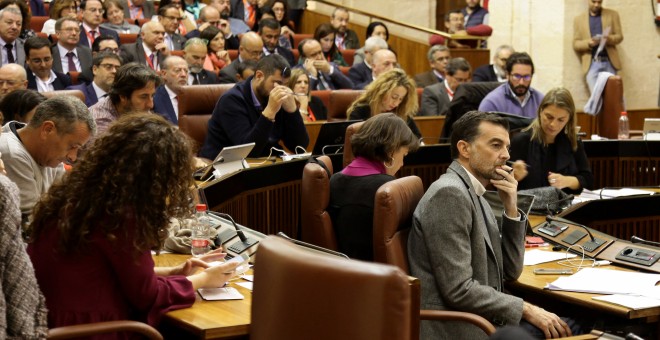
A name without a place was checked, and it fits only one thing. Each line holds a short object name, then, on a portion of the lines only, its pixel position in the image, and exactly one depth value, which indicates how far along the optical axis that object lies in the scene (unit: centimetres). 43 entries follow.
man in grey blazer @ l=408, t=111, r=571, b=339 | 299
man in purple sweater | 655
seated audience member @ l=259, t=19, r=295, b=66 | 944
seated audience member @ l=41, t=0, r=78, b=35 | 843
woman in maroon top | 249
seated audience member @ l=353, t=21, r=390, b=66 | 1053
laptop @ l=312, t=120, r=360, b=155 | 539
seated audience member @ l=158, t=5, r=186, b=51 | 867
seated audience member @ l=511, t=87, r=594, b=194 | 496
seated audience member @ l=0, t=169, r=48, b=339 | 229
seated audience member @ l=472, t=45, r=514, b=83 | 890
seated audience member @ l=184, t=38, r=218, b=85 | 763
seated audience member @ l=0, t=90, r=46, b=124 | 419
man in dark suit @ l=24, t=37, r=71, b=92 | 667
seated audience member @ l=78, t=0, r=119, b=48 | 830
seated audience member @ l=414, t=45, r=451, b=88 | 925
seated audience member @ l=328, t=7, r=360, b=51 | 1084
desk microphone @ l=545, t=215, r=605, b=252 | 365
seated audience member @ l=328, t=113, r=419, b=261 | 358
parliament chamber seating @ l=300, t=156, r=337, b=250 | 363
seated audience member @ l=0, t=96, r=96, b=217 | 323
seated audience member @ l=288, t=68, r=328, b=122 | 693
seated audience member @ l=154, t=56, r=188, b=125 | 641
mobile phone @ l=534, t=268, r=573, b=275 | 337
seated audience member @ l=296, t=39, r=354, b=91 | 860
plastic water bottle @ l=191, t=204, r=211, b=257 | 329
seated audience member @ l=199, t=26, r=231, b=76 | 859
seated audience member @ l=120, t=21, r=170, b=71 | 773
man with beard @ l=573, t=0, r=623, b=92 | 945
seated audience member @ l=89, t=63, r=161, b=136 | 455
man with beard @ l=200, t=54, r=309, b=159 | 548
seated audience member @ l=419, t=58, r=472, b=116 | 809
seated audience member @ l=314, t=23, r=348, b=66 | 1001
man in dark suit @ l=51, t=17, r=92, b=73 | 752
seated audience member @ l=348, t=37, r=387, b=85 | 920
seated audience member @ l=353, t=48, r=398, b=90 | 828
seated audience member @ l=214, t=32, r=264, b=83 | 793
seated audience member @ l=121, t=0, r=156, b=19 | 1002
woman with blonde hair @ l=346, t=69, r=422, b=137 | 596
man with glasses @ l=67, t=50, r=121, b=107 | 593
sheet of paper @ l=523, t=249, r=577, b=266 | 355
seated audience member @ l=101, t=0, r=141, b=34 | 896
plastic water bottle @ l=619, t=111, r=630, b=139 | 674
